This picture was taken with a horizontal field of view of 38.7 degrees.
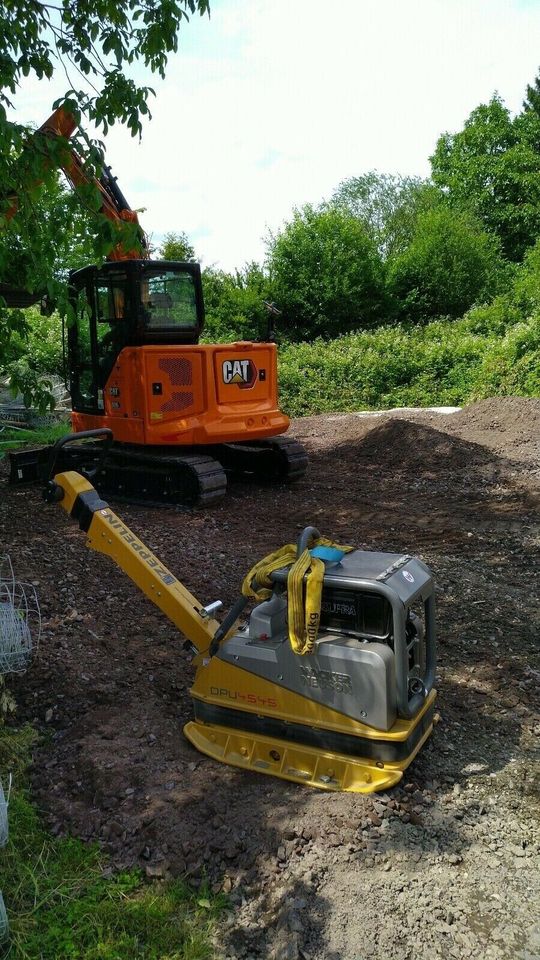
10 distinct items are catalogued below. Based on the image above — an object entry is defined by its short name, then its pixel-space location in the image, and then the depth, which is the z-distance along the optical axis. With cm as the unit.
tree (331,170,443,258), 3905
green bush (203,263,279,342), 2347
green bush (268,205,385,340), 2417
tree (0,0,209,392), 427
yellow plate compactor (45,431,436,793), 325
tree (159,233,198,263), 2816
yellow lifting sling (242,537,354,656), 321
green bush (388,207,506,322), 2634
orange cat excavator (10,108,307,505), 847
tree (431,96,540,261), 3362
